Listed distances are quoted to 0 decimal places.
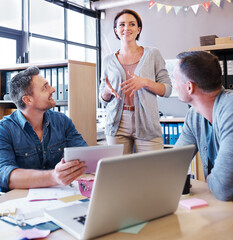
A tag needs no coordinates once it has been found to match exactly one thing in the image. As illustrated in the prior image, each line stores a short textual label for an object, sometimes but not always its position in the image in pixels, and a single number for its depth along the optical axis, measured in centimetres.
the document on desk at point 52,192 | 112
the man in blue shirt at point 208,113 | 111
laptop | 70
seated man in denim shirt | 128
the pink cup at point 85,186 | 114
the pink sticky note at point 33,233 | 78
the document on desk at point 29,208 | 90
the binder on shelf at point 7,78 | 320
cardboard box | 240
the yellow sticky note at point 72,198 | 107
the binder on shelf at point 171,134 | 343
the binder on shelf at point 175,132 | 341
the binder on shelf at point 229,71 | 257
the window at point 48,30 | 419
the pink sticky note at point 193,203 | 98
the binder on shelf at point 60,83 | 281
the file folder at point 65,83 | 278
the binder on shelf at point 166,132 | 345
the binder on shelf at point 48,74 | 288
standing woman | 202
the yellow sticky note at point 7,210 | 95
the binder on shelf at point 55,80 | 283
